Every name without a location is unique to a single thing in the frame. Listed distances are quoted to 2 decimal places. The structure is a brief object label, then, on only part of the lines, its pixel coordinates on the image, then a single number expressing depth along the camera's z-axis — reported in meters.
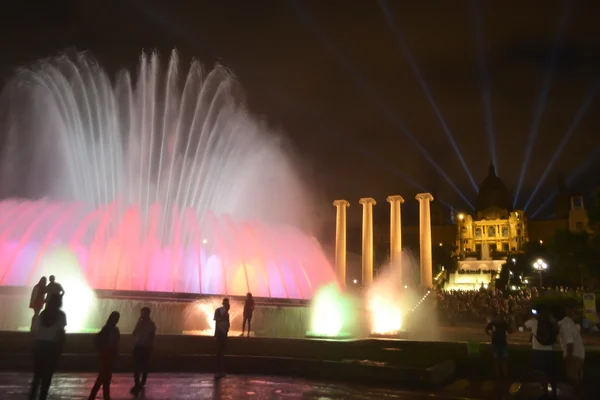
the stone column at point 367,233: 66.88
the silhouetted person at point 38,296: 12.34
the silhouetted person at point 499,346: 12.34
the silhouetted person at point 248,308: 16.34
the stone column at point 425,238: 62.91
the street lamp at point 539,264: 47.21
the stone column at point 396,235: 63.28
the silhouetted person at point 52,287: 12.38
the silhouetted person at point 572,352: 9.67
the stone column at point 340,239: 66.62
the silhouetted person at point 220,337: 12.09
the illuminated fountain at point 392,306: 24.83
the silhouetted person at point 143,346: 9.81
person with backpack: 10.01
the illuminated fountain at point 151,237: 25.19
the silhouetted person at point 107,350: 8.34
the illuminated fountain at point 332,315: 20.70
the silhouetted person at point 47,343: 7.84
